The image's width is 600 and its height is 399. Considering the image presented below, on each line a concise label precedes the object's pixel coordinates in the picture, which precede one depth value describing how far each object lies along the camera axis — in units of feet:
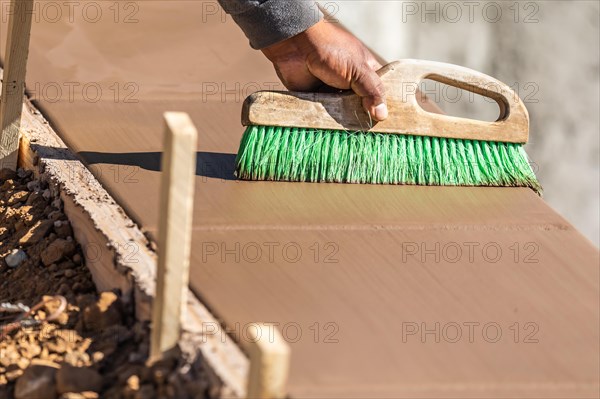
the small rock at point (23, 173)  24.95
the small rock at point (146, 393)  15.58
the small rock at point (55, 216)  22.15
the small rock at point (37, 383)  16.37
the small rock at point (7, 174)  25.05
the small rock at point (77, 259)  20.81
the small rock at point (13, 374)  17.28
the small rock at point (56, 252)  20.84
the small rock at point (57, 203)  22.58
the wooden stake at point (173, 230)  14.02
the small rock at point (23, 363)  17.40
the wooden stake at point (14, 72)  22.65
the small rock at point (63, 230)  21.54
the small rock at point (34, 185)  23.91
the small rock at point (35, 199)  23.25
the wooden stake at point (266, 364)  12.96
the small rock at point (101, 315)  17.75
